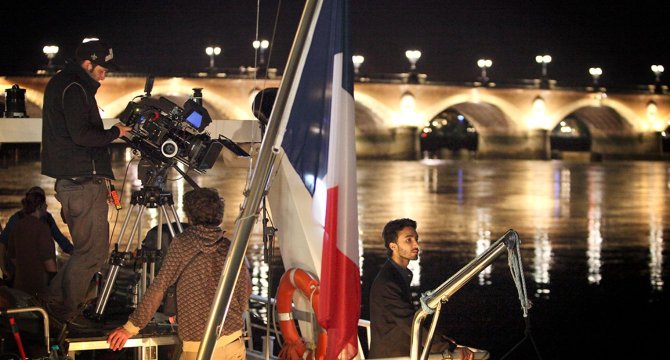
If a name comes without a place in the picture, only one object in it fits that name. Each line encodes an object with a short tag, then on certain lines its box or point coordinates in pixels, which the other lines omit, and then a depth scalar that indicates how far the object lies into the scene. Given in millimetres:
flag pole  3766
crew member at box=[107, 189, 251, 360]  4484
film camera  5086
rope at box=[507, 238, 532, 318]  4145
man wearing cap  5352
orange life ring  4180
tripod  5281
